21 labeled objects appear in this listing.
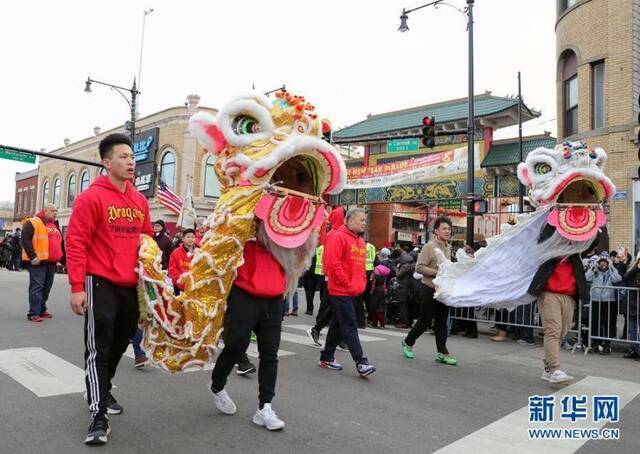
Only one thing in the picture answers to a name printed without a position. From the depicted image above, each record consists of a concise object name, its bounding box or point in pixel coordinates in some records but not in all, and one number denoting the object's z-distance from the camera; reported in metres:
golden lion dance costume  3.59
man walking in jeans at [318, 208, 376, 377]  5.58
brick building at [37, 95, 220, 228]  28.53
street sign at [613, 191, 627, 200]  13.54
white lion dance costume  5.75
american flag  17.89
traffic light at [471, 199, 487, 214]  12.30
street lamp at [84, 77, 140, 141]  19.48
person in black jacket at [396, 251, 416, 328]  10.31
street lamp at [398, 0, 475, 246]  12.06
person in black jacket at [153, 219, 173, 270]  8.86
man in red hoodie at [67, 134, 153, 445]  3.39
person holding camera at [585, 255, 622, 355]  8.02
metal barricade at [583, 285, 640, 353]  7.82
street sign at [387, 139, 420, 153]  15.02
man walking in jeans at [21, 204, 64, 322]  8.28
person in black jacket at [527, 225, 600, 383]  5.50
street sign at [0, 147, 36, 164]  17.80
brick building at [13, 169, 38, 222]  46.53
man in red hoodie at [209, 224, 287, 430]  3.73
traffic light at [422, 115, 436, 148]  13.36
